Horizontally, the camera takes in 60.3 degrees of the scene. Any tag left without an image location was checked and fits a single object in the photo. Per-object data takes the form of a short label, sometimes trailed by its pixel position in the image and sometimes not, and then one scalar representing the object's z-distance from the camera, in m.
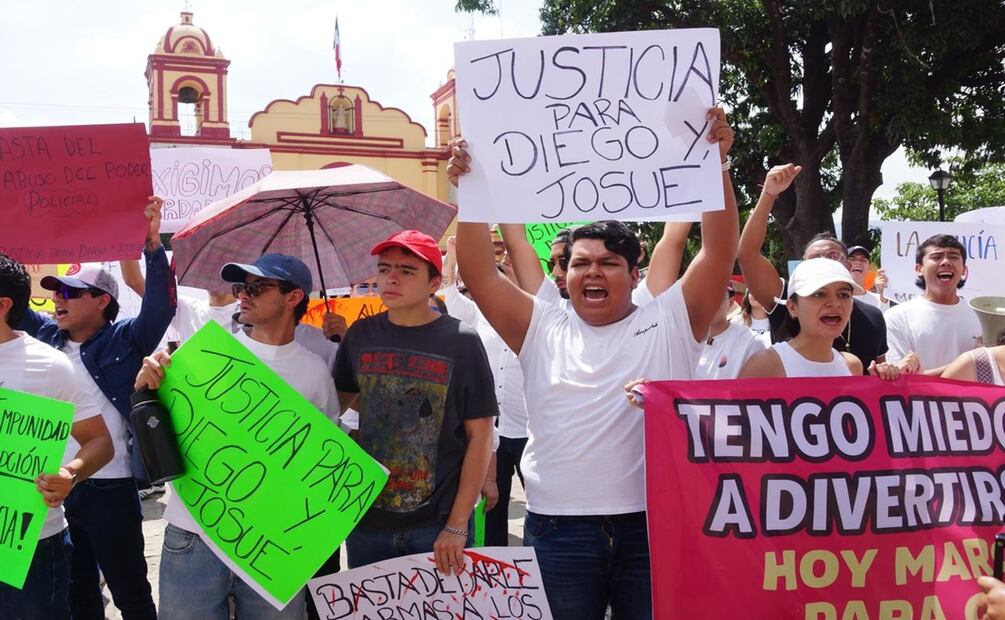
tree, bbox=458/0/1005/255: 11.84
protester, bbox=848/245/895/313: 6.16
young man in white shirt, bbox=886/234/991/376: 4.77
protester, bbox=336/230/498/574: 2.80
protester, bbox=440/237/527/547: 4.67
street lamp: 14.02
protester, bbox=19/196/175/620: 3.40
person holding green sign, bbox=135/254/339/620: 2.70
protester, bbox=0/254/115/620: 2.74
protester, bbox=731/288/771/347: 5.50
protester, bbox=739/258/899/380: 2.93
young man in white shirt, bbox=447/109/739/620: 2.60
